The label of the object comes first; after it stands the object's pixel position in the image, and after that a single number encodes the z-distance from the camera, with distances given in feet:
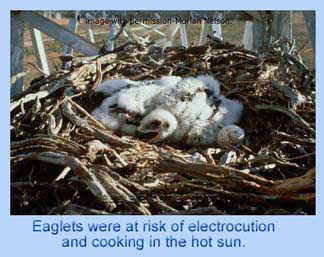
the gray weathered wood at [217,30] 12.23
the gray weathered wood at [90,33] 17.21
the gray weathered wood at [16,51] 9.31
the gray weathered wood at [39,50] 12.71
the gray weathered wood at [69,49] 10.67
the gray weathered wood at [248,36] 12.94
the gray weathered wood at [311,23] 7.93
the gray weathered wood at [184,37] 16.85
